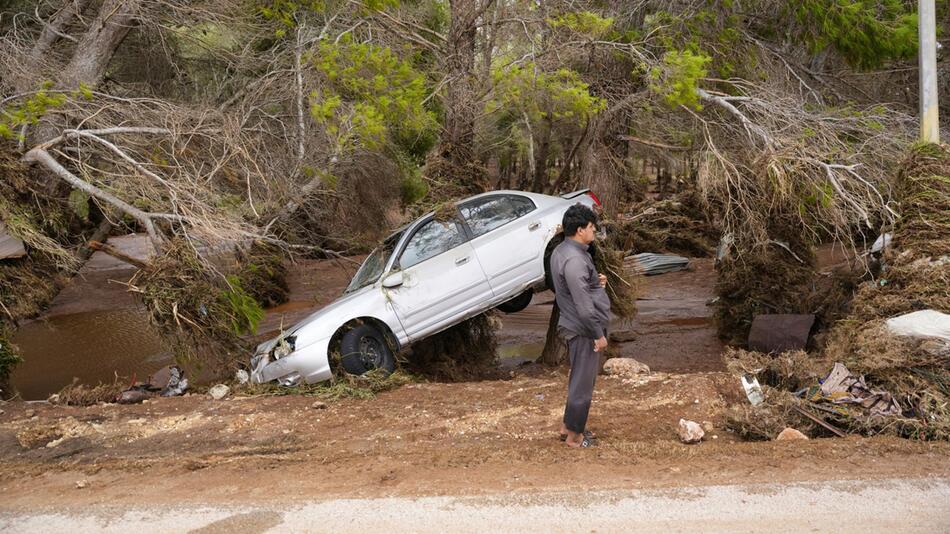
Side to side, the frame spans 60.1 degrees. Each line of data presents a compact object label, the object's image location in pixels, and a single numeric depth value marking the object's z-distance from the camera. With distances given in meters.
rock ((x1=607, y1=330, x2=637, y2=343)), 12.91
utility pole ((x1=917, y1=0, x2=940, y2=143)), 9.14
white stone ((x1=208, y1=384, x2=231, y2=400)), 9.12
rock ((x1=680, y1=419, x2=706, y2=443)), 6.41
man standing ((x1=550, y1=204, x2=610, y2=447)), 5.96
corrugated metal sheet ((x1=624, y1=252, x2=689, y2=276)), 18.04
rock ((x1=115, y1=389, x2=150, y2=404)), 9.43
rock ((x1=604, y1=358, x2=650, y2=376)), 9.66
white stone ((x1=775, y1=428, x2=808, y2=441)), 6.27
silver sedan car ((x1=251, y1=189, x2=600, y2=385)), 8.90
